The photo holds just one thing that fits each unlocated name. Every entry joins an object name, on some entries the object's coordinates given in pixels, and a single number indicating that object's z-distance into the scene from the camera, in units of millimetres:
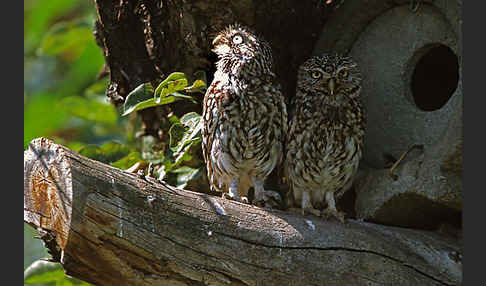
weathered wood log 6125
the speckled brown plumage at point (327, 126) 7809
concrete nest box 7352
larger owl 7516
